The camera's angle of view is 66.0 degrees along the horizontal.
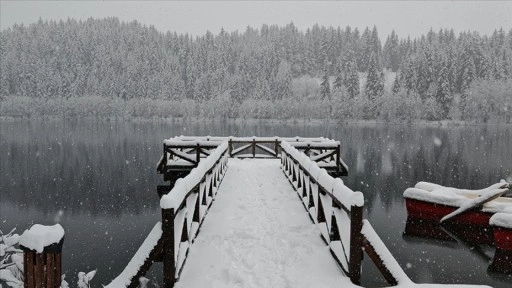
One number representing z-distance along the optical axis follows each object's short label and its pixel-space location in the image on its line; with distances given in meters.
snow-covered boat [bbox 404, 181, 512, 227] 13.57
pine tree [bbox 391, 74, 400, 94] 104.33
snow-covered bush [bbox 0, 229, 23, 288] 4.97
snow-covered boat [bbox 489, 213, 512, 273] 11.21
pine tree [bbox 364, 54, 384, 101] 103.25
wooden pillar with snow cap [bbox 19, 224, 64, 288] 3.90
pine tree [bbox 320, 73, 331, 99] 112.75
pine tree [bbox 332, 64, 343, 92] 117.15
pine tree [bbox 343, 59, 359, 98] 109.88
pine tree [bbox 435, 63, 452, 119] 92.38
